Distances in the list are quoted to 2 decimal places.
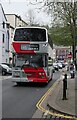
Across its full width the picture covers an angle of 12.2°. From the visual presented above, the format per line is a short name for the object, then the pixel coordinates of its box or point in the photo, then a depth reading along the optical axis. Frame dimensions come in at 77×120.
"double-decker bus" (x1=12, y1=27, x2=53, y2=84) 24.80
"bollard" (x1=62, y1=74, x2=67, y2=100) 15.95
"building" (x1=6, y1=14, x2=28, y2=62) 88.50
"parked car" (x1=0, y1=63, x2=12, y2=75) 43.72
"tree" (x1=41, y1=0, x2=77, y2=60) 19.71
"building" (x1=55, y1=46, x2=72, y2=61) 134.01
